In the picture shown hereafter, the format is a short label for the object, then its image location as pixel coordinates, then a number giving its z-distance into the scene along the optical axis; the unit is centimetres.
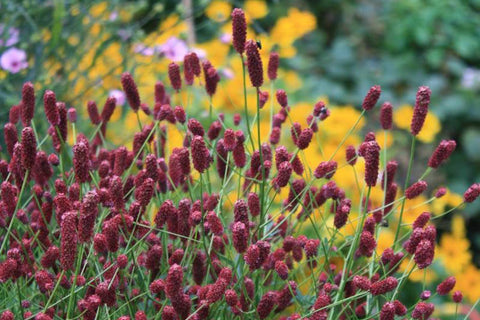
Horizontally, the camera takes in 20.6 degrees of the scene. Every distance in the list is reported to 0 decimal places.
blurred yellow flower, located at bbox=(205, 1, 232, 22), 388
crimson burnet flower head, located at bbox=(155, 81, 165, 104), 97
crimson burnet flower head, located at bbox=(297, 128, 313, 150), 84
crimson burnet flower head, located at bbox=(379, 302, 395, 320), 78
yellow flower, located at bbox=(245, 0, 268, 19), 396
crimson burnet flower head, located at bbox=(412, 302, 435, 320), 80
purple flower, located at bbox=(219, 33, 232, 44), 178
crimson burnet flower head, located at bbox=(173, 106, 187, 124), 90
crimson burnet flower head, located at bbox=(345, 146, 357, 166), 91
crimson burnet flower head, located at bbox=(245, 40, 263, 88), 80
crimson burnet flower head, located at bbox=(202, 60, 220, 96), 92
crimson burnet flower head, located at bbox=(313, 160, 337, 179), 85
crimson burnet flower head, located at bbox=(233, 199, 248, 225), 79
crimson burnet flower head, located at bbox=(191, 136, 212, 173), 79
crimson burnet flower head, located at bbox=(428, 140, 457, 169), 88
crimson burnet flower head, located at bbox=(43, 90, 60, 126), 84
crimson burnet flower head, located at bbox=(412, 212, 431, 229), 86
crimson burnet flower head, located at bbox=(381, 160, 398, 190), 91
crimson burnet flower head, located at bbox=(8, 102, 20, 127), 93
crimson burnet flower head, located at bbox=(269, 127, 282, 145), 94
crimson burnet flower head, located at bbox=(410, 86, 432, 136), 85
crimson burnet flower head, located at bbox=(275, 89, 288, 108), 92
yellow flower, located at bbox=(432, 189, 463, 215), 181
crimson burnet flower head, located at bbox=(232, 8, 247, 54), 81
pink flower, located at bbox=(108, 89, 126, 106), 134
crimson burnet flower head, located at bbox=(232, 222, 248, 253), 78
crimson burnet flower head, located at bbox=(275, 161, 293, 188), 82
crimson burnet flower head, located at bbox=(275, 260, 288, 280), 81
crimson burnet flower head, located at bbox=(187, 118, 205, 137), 83
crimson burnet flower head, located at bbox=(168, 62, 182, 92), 92
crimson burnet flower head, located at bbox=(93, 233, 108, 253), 78
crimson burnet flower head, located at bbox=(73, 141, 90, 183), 78
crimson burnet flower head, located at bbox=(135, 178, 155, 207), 80
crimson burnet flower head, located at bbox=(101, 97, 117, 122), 94
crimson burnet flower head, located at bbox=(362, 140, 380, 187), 80
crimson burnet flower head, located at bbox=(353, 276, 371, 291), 80
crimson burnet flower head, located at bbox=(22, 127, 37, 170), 80
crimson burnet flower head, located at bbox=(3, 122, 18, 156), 87
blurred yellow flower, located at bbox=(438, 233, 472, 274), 186
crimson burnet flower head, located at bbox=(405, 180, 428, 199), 88
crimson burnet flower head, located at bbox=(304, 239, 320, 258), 81
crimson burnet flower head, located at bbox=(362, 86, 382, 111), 89
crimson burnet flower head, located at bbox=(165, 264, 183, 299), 76
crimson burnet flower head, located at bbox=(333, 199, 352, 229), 85
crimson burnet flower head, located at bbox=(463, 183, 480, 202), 86
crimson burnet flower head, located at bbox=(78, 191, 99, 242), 76
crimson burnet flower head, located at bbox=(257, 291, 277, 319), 81
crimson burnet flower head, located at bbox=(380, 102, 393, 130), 92
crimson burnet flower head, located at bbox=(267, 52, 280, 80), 96
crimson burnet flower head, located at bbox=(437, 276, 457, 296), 87
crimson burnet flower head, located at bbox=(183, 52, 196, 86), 93
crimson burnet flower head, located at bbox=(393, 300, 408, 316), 83
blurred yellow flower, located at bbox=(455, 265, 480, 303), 181
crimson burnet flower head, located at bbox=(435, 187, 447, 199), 91
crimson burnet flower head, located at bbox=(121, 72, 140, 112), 91
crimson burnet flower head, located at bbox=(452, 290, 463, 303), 88
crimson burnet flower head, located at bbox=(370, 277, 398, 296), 78
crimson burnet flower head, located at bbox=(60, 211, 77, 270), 75
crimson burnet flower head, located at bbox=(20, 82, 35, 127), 87
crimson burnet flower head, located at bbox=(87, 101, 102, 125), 95
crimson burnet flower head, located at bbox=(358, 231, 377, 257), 84
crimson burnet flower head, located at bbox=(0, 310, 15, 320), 76
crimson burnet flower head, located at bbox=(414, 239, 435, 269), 80
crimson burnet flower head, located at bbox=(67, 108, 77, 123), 93
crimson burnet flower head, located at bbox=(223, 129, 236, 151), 85
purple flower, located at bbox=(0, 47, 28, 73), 123
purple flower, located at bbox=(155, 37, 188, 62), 146
